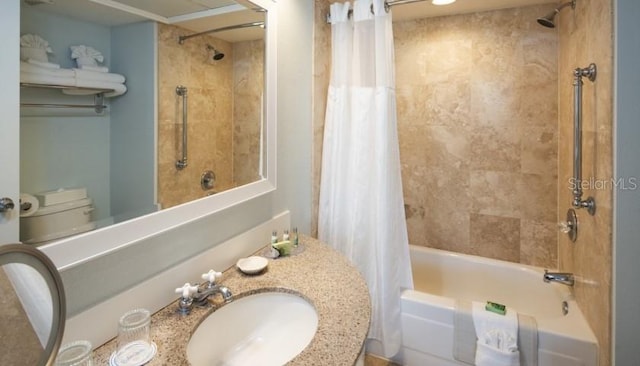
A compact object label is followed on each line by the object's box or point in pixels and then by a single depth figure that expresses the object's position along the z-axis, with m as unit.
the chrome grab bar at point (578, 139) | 1.56
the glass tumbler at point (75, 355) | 0.73
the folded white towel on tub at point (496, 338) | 1.61
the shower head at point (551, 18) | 1.89
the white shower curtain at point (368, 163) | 1.88
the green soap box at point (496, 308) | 1.72
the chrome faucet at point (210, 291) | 1.07
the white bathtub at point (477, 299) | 1.60
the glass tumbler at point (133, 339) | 0.81
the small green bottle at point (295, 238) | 1.59
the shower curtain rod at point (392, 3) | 1.85
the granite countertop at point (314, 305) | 0.84
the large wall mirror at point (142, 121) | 0.81
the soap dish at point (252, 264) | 1.29
